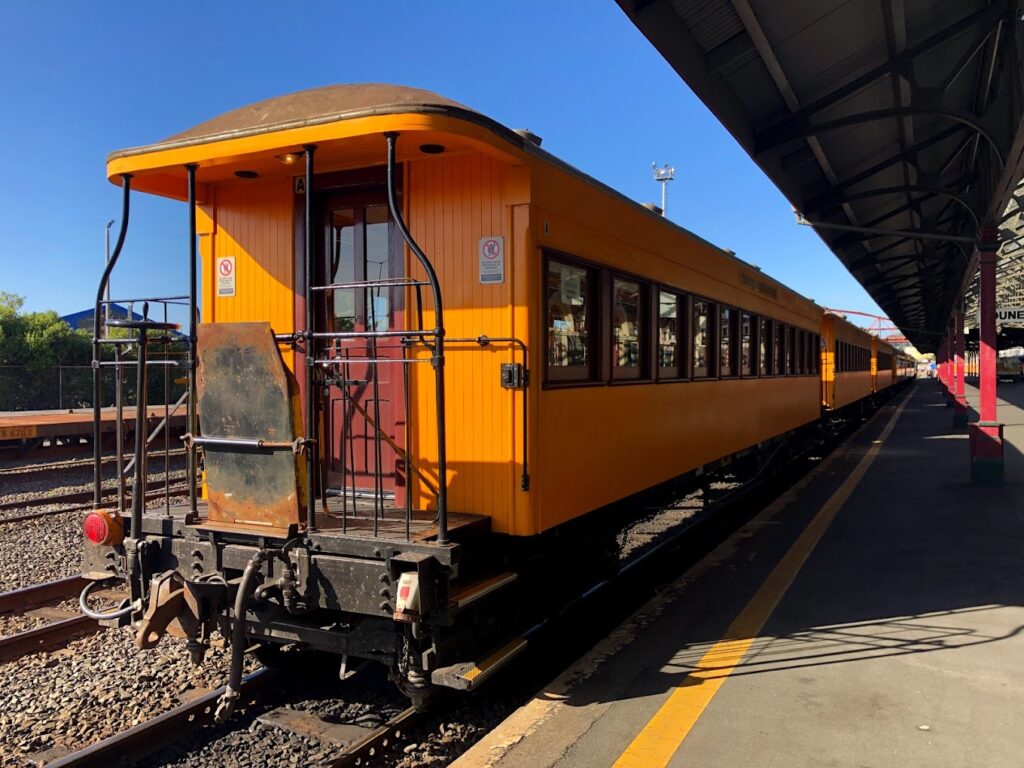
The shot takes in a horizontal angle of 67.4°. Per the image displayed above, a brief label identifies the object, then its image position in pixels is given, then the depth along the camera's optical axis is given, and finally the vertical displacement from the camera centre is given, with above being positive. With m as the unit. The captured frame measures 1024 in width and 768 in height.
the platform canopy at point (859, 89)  6.66 +2.97
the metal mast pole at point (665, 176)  46.06 +11.96
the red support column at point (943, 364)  38.27 +0.51
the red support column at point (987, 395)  10.41 -0.31
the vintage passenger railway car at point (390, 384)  3.77 -0.05
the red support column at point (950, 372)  29.04 +0.05
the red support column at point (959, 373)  20.20 +0.01
